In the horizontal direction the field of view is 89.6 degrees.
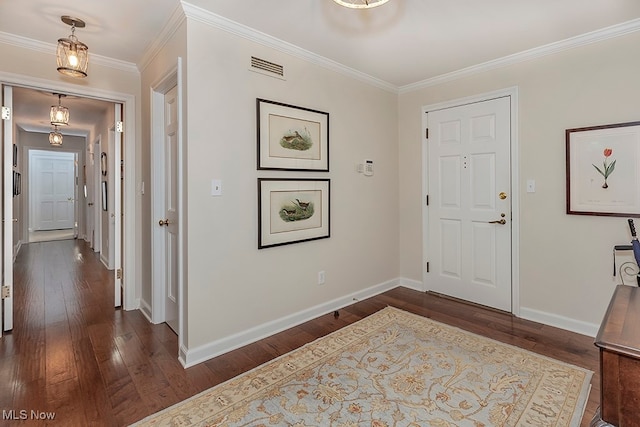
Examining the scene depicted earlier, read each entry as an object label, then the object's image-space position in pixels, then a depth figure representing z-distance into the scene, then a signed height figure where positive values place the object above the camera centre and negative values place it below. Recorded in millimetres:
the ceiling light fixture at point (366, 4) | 1712 +1132
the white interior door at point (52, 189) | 8617 +671
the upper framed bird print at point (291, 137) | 2689 +682
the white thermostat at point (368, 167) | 3638 +514
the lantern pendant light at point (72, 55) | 2342 +1166
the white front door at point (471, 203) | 3258 +104
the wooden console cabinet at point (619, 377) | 915 -480
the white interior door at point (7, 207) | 2764 +59
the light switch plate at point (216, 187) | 2400 +195
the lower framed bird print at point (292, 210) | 2717 +24
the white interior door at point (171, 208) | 2779 +47
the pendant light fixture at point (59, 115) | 3979 +1231
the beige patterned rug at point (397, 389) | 1753 -1098
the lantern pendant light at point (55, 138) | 5395 +1272
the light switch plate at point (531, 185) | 3037 +251
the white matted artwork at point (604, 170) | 2539 +347
